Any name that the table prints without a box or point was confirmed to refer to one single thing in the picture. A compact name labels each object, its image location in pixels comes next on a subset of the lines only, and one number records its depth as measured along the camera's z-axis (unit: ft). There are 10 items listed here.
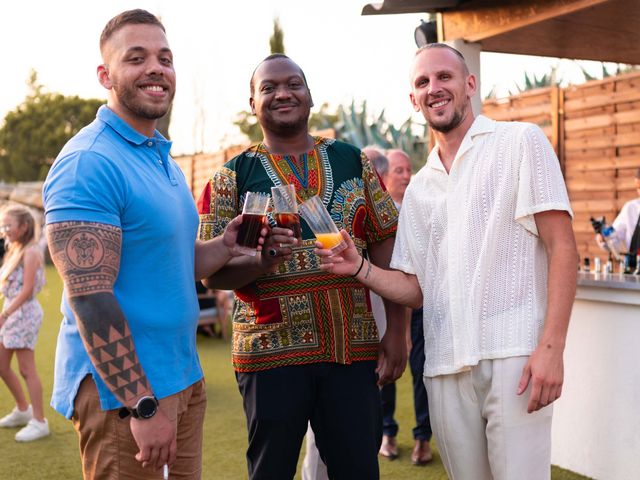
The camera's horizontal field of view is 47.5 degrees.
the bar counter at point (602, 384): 13.33
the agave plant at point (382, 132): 51.83
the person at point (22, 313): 19.30
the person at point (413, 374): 16.60
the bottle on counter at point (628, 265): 15.58
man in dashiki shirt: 9.53
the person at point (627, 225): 20.07
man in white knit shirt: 8.45
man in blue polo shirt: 7.03
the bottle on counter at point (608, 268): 15.97
